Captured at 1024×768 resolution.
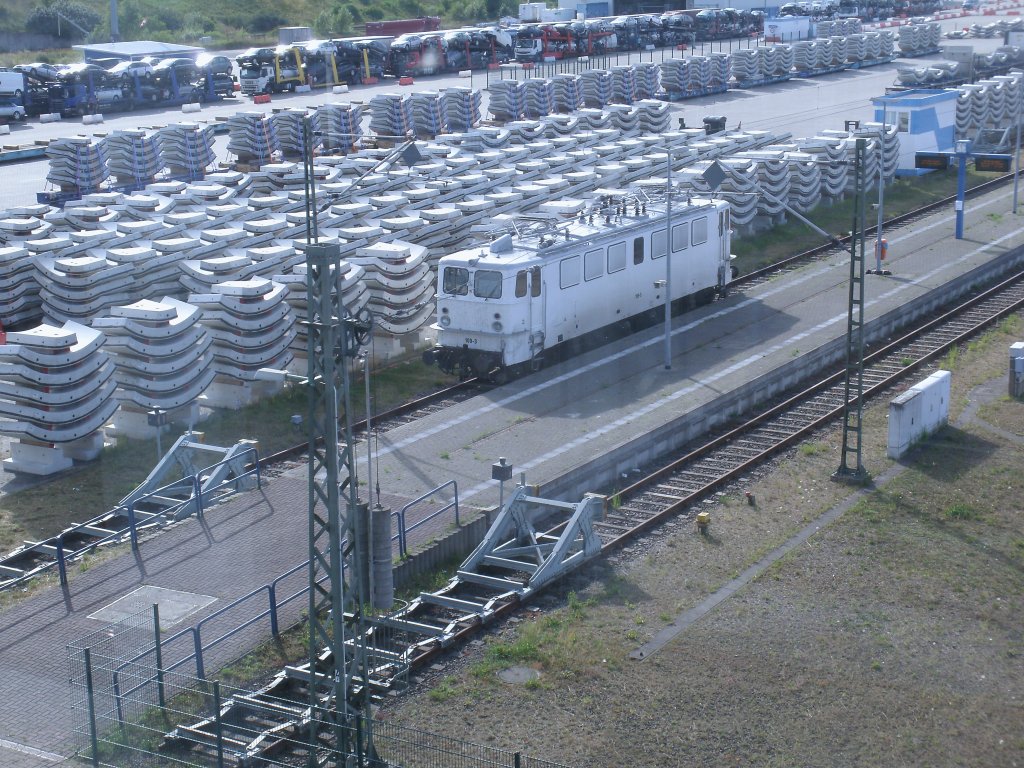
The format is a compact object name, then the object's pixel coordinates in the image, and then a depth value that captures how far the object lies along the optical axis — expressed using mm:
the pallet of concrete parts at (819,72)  73125
